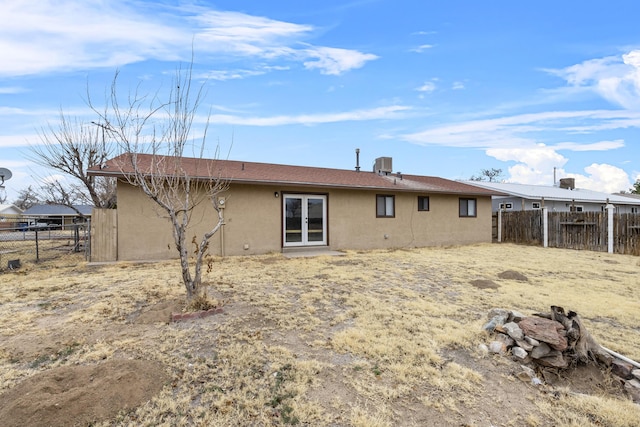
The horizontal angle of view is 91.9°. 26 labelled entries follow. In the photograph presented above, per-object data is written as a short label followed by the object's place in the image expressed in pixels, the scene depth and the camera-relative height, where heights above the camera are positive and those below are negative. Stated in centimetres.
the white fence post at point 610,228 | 1105 -50
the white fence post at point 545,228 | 1290 -58
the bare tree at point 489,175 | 3856 +492
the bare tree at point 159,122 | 478 +152
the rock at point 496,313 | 391 -127
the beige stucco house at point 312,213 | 866 +5
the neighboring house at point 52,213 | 3519 +18
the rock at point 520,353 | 314 -143
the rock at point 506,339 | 334 -139
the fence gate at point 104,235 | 825 -55
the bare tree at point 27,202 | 2078 +145
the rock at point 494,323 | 365 -130
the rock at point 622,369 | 294 -150
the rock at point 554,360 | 301 -144
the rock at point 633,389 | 269 -156
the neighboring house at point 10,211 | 2957 +45
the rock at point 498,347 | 326 -142
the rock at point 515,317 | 364 -122
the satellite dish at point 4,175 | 991 +129
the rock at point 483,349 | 323 -144
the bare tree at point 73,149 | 1023 +243
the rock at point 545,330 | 311 -123
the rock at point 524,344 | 319 -137
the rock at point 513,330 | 334 -129
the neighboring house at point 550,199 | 1730 +86
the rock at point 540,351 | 310 -138
